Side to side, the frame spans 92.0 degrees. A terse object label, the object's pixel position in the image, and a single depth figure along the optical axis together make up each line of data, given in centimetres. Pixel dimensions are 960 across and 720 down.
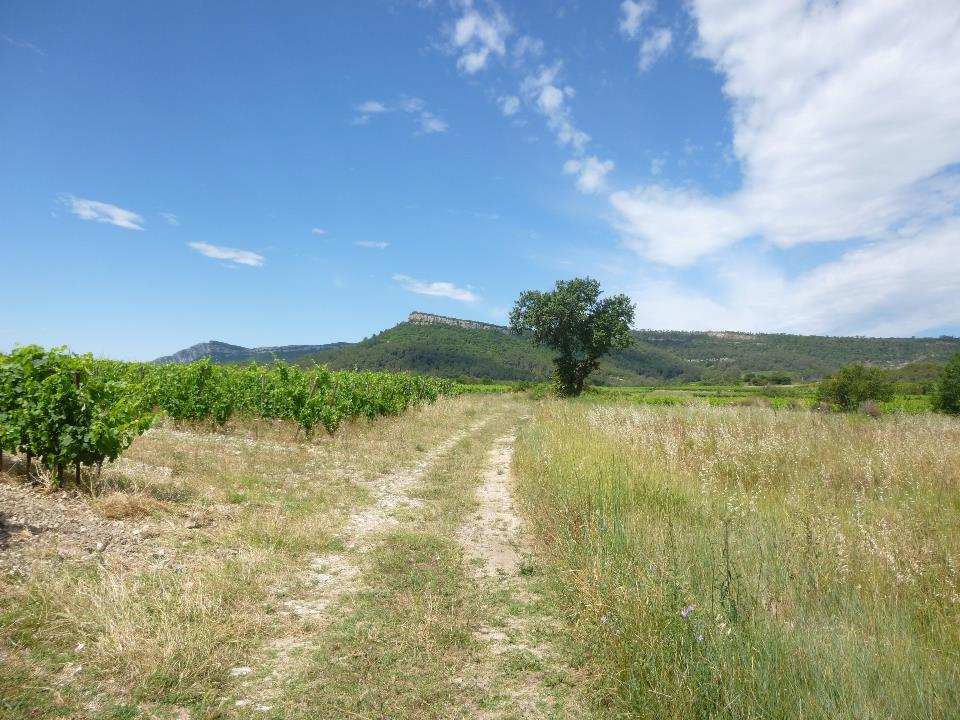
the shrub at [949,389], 2403
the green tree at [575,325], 4156
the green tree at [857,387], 2777
